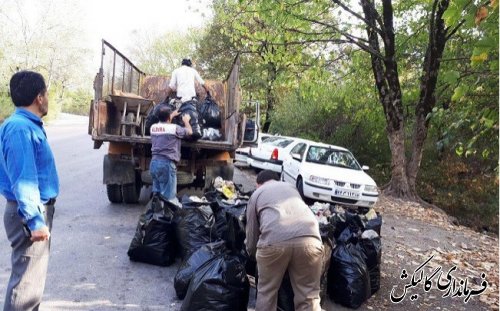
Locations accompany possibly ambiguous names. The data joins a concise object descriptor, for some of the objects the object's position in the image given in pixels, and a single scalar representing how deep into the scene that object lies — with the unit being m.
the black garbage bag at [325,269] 3.88
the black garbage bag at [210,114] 7.60
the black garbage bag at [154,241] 4.50
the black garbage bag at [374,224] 4.66
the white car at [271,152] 11.83
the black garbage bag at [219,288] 3.42
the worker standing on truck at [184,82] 7.61
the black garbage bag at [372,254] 4.33
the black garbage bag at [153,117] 6.62
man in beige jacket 3.17
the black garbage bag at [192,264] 3.75
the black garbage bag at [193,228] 4.45
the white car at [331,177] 8.82
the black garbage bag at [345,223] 4.47
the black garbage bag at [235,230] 3.95
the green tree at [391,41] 10.34
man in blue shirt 2.38
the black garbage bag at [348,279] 4.02
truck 6.42
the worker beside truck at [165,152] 5.80
